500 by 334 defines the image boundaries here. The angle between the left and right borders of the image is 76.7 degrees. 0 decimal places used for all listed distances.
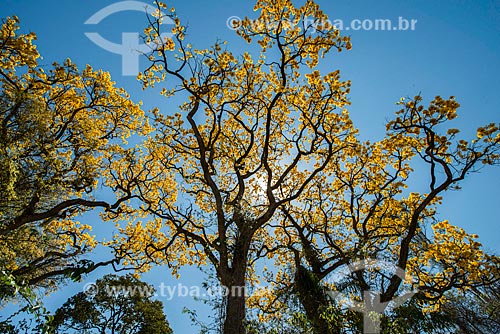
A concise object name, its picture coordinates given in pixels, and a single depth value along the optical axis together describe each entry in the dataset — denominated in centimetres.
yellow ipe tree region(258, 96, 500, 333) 724
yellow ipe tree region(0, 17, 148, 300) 820
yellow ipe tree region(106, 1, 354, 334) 826
